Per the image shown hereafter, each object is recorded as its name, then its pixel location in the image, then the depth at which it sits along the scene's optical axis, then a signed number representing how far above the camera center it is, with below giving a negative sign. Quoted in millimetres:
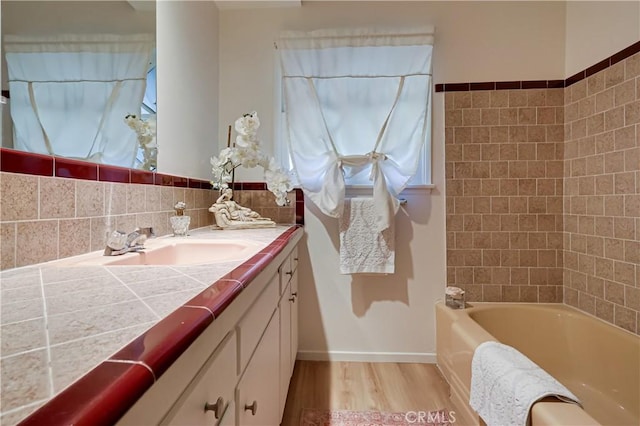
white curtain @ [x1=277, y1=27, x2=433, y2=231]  1934 +658
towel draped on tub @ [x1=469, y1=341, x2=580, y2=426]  923 -560
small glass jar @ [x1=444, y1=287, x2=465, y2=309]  1812 -516
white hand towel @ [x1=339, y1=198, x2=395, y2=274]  1918 -201
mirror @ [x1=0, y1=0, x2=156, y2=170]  800 +400
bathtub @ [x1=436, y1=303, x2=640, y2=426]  1396 -721
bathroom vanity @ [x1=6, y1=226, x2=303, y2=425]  274 -200
